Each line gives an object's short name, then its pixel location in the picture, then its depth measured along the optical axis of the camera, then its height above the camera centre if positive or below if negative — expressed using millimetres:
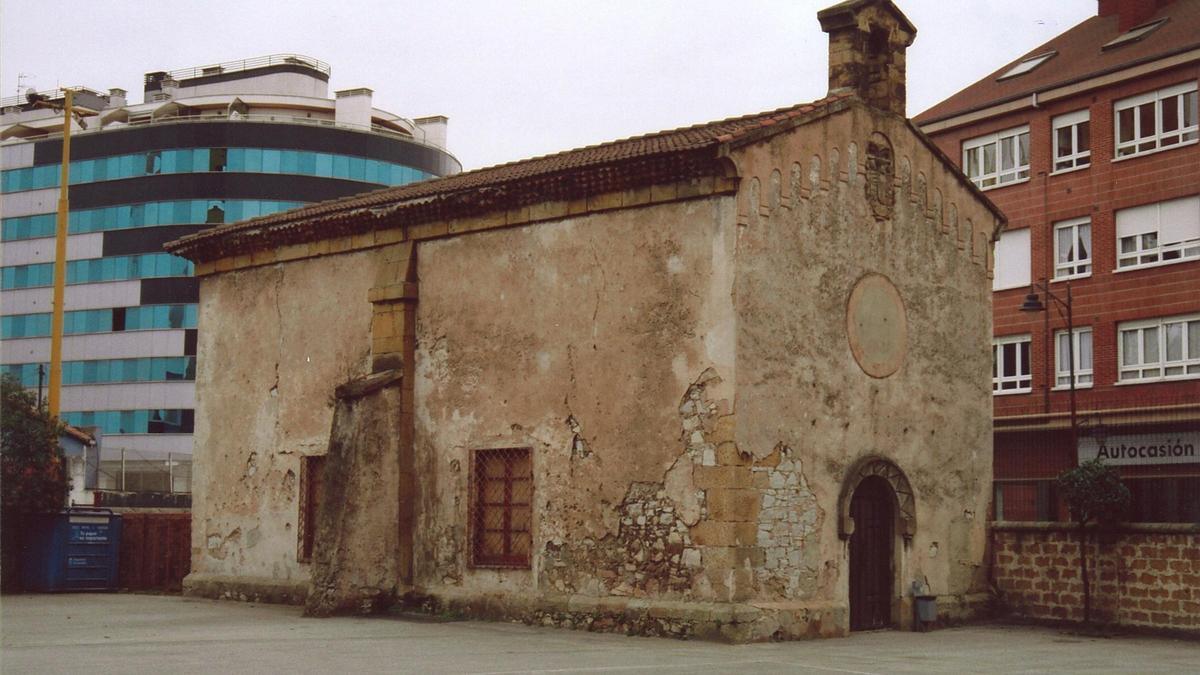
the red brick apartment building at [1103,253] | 33062 +5874
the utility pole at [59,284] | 38062 +5618
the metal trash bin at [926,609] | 19219 -1608
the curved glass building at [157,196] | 69438 +13759
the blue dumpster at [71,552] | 25656 -1426
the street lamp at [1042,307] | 30125 +3871
